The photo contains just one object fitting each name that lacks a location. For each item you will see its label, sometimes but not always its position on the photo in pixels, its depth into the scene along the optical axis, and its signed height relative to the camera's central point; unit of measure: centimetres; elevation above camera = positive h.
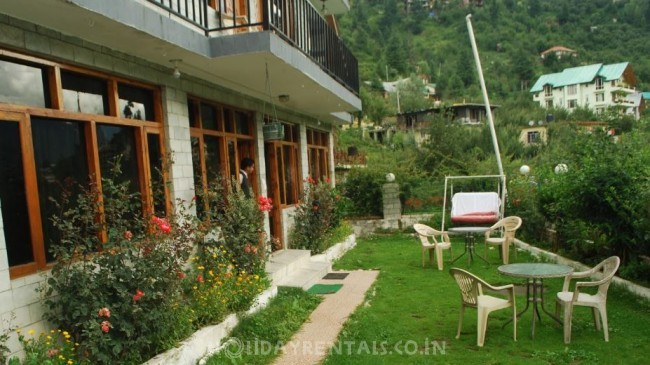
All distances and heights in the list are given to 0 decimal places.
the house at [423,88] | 6419 +974
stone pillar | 1380 -142
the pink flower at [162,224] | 421 -51
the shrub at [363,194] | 1417 -114
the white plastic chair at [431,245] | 891 -179
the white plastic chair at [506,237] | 912 -177
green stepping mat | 731 -209
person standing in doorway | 742 -17
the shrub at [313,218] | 961 -123
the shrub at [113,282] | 365 -92
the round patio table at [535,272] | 511 -141
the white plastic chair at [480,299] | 492 -165
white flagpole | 1226 +174
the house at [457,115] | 4588 +384
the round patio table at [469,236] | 930 -172
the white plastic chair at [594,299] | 491 -170
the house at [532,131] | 4281 +148
